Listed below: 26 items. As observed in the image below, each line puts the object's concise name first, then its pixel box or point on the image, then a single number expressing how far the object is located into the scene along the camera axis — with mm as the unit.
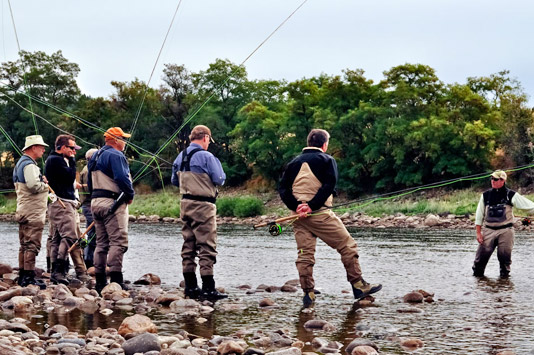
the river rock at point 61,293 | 16343
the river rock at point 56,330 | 12319
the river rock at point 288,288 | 18298
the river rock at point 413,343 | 11708
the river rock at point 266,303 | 15811
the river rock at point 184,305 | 15407
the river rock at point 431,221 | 60450
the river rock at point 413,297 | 16396
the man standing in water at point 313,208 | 15762
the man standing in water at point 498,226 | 21076
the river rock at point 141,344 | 10976
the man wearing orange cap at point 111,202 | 17135
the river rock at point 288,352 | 10772
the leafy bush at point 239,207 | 78446
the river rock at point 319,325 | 13212
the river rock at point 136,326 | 12387
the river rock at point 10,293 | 15958
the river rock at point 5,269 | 21053
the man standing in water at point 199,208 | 16683
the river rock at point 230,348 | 10991
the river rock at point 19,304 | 15097
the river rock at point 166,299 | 16124
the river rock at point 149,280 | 19778
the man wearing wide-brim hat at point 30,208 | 18087
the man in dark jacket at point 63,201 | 19385
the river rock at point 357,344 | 11353
